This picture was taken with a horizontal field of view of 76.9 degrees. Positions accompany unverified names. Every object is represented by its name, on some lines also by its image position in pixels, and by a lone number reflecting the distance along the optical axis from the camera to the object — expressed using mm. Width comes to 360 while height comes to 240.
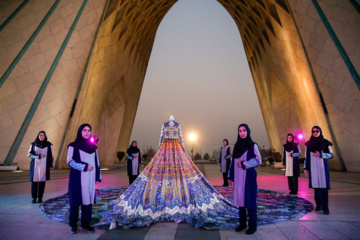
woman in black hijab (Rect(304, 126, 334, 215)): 4852
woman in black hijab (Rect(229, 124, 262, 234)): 3603
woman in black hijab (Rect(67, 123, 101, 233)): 3566
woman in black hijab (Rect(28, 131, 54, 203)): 5598
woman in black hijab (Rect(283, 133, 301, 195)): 6980
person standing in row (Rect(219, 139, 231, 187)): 8875
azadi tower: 12047
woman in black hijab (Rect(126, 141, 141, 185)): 8352
